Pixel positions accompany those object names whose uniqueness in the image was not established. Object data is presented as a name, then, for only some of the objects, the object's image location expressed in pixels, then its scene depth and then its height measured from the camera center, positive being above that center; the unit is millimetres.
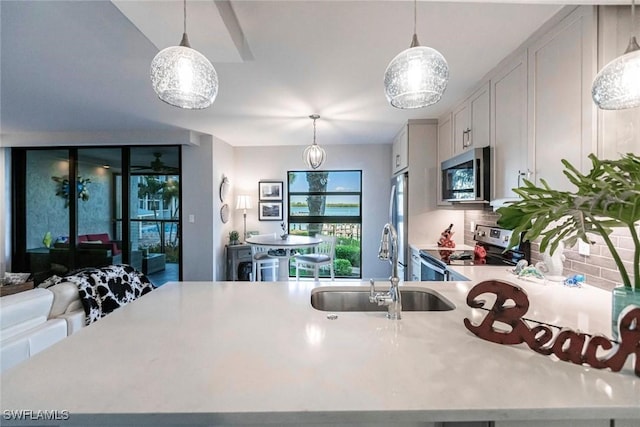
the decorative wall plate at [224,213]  4647 -14
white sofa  1538 -654
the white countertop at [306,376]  615 -412
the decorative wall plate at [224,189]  4631 +385
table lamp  4902 +172
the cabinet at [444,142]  3086 +779
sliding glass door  4453 +36
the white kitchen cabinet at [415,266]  3141 -605
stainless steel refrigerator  3521 -75
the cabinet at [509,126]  1851 +591
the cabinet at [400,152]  3598 +841
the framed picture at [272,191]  5156 +377
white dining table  3451 -386
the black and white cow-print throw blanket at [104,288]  2041 -583
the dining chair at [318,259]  4082 -669
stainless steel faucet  1130 -323
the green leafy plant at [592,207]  798 +14
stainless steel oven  2332 -502
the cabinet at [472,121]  2328 +809
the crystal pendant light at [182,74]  1114 +545
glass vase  863 -268
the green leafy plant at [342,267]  5132 -979
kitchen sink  1524 -474
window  5113 +38
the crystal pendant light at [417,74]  1114 +547
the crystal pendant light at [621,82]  1019 +470
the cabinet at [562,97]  1364 +611
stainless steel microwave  2260 +308
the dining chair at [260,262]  4230 -807
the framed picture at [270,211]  5152 +20
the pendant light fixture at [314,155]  3482 +687
